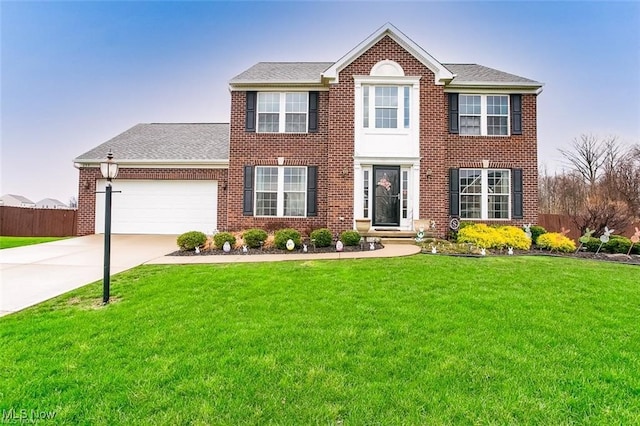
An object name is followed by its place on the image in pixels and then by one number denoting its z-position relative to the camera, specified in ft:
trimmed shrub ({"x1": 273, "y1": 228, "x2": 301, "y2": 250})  32.53
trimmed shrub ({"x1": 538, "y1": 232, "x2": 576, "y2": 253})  33.04
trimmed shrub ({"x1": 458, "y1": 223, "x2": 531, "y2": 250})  33.30
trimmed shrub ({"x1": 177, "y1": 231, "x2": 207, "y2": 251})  31.86
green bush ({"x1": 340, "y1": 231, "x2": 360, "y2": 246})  33.47
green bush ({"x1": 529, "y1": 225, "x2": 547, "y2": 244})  36.29
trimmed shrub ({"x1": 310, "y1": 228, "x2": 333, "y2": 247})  33.14
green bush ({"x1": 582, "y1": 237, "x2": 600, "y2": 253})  33.27
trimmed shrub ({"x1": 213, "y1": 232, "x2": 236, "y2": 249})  32.94
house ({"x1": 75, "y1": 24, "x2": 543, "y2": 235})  38.52
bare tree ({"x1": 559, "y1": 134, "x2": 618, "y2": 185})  80.12
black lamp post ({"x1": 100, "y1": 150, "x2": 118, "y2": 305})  17.02
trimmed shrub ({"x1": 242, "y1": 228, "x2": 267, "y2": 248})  33.30
